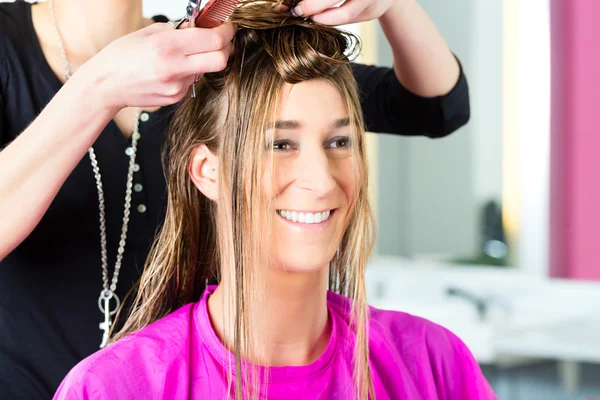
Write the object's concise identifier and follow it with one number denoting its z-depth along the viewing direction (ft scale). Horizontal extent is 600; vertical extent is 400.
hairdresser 3.74
